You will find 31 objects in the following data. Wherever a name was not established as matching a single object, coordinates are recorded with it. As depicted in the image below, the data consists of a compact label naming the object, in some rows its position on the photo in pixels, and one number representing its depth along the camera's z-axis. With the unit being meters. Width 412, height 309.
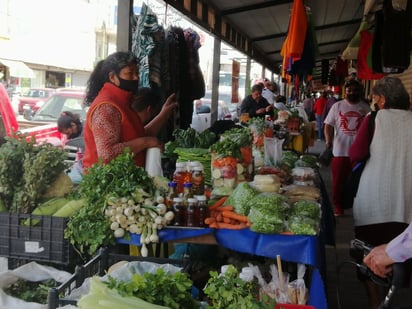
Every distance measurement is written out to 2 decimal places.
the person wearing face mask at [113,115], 3.82
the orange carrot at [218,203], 3.32
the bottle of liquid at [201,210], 3.14
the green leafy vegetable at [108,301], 1.79
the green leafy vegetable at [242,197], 3.23
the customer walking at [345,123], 7.49
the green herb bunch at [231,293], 1.92
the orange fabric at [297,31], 5.68
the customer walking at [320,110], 17.56
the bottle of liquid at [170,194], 3.19
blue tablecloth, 2.97
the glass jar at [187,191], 3.22
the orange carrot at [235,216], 3.16
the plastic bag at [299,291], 3.12
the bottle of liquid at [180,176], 3.53
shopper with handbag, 4.22
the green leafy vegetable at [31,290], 2.72
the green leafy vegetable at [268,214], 3.02
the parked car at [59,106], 8.80
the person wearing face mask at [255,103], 10.70
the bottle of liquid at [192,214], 3.12
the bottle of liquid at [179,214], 3.14
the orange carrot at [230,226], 3.13
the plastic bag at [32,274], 2.69
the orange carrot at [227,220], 3.19
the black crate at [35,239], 2.84
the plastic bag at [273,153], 4.70
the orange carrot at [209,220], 3.14
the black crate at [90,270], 2.13
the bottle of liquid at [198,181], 3.43
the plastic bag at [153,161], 4.08
